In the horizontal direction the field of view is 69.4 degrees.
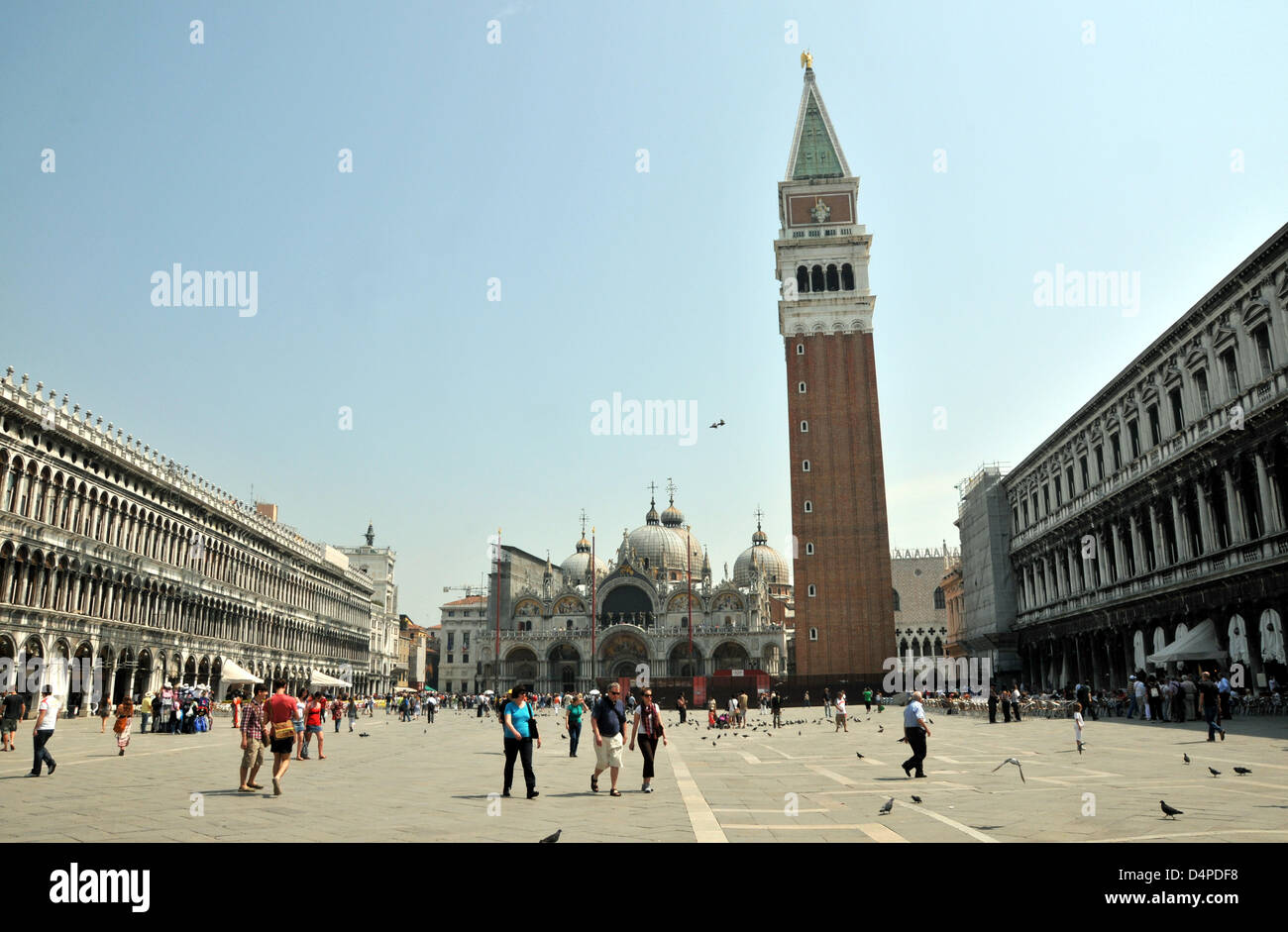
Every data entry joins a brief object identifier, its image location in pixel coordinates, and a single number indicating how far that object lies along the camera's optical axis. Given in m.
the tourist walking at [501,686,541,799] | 12.34
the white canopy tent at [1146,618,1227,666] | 27.83
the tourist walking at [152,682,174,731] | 29.88
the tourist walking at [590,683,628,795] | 12.88
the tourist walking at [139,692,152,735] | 31.25
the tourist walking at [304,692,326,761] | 20.34
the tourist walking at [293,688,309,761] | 19.32
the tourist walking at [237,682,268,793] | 12.80
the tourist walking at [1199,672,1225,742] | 19.09
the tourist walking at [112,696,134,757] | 20.45
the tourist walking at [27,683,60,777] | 14.81
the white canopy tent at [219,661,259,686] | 37.62
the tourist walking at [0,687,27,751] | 19.19
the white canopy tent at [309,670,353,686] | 46.56
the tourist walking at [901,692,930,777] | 14.48
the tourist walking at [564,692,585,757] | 21.31
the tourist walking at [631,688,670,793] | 13.09
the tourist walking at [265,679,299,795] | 12.40
